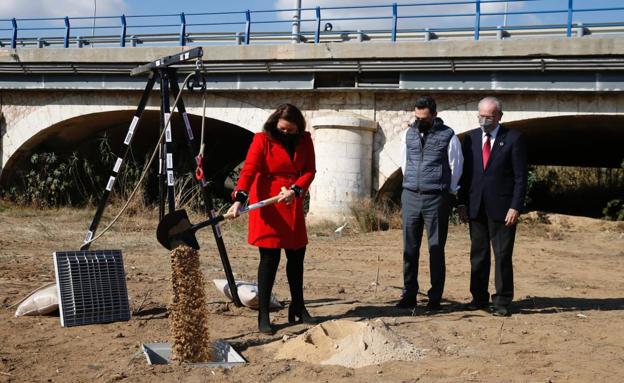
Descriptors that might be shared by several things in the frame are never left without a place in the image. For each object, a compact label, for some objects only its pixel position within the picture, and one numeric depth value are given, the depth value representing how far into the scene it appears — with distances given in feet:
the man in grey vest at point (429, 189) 21.48
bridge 43.75
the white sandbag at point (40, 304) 20.08
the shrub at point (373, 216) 46.42
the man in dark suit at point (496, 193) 21.15
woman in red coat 18.76
